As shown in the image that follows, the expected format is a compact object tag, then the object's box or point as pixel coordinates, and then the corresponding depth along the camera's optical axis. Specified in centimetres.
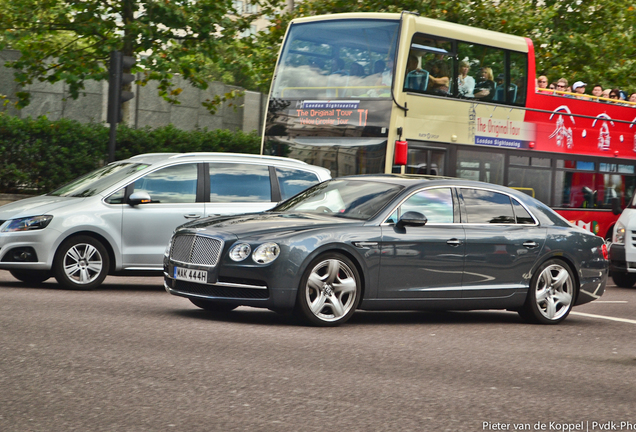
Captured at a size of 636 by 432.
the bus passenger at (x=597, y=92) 2032
